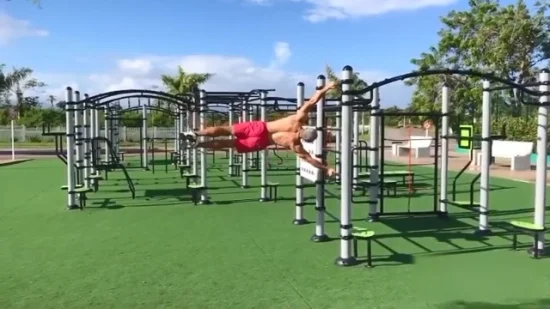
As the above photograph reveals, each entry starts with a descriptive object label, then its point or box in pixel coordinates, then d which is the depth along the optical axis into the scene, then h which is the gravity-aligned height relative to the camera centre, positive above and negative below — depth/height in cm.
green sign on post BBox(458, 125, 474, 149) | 829 -1
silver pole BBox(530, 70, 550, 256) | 661 -30
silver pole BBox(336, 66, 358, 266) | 602 -38
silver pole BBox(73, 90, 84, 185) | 1063 -4
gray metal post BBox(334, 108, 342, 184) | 878 -8
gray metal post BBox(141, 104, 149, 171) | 1723 -15
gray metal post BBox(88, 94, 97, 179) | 1421 +29
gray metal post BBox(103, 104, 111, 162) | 1680 +25
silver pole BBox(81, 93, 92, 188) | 1241 -34
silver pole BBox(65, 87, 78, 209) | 988 -25
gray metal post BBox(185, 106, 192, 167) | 1086 +29
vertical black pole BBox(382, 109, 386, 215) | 811 -24
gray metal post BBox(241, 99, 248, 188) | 1264 -73
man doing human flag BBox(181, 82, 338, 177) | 585 +2
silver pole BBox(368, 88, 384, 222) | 859 -37
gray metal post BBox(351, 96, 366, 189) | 1082 -2
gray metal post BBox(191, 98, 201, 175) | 1035 +41
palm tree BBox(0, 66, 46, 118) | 4300 +440
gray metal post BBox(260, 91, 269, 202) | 1047 -57
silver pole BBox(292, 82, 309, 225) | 814 -94
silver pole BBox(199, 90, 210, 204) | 1038 -39
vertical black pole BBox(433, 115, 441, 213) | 850 -30
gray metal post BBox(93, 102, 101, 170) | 1440 +29
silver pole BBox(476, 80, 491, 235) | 755 -35
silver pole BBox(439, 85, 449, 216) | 862 -18
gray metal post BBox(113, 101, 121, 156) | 1856 +7
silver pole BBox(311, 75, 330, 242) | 707 -78
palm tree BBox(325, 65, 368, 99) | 3354 +396
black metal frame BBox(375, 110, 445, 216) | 812 -6
